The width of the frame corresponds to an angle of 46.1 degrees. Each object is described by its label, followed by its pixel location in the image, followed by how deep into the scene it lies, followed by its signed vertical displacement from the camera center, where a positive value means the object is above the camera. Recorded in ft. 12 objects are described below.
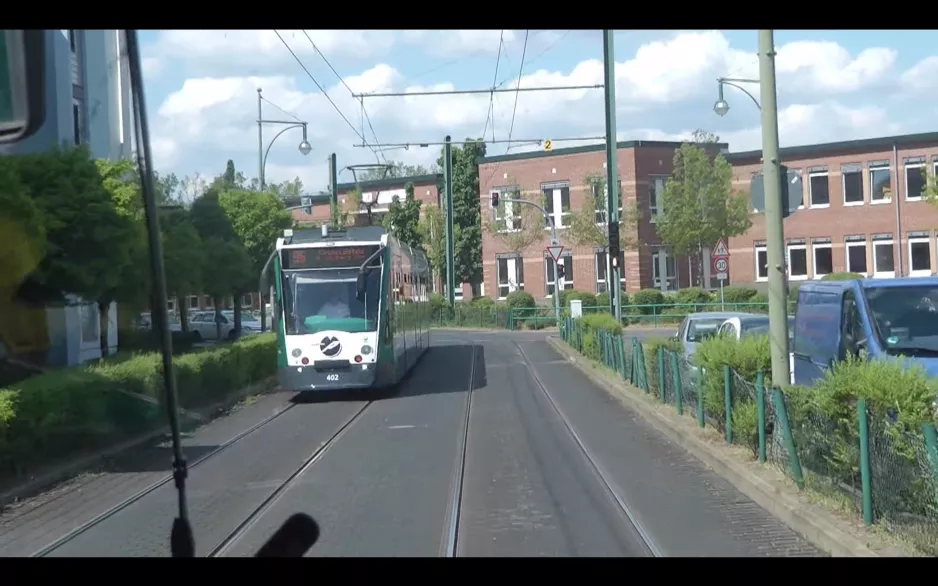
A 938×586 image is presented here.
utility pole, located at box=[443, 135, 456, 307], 163.47 +9.17
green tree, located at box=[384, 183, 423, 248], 213.46 +14.10
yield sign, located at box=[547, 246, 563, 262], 126.21 +3.52
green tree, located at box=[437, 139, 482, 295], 236.02 +17.99
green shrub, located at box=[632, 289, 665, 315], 161.17 -2.95
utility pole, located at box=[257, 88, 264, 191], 90.04 +11.86
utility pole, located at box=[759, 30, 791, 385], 39.17 +1.93
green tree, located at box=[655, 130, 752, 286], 154.81 +10.20
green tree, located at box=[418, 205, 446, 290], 215.31 +10.64
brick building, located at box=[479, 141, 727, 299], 182.09 +12.23
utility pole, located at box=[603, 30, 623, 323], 94.02 +9.47
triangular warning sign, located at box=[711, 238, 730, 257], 116.47 +2.61
